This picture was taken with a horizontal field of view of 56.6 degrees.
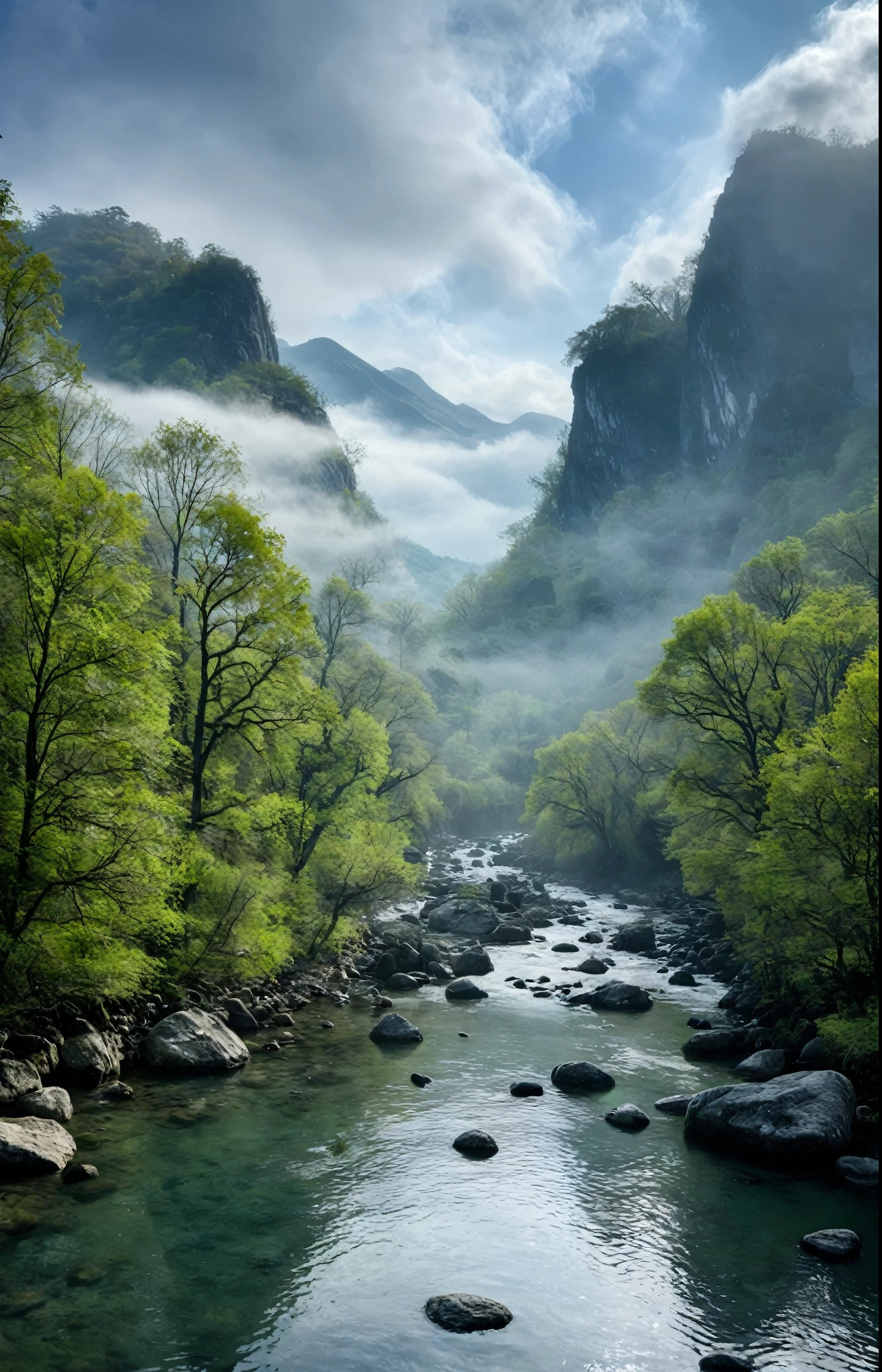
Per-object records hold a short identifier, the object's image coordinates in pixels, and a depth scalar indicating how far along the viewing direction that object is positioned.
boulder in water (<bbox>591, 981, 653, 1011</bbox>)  27.75
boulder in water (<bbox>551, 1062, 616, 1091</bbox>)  20.11
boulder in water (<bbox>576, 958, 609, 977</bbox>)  33.25
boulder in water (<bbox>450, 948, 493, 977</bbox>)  33.31
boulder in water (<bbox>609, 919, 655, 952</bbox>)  38.16
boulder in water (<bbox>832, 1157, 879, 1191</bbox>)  14.59
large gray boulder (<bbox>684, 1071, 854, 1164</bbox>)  15.60
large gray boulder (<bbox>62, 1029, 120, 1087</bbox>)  17.94
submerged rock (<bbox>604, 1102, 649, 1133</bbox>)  17.58
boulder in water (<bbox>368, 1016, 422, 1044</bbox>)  23.47
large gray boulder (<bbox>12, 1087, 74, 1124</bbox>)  15.34
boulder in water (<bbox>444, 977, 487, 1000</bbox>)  29.20
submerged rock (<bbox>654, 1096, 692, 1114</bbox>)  18.47
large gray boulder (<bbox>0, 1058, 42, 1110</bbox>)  15.46
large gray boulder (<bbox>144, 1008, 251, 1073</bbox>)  19.64
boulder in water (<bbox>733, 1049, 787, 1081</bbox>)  19.86
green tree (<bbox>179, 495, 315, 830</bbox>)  23.64
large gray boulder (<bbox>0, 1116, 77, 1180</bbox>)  13.38
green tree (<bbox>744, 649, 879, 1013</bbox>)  18.59
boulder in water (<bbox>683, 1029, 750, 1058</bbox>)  22.36
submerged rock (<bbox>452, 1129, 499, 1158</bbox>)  16.20
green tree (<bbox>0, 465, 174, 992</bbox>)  16.27
